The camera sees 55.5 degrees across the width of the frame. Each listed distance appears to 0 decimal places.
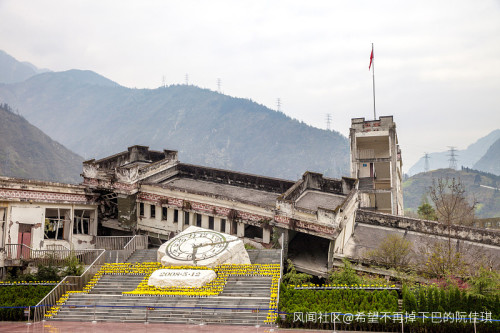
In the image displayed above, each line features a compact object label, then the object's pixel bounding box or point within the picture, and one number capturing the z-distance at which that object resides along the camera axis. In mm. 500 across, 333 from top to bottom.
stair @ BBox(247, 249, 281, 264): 30523
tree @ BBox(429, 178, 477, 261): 57900
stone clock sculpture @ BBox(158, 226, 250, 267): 28828
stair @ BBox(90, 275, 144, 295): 27578
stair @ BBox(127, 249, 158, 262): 31798
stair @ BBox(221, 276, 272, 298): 25844
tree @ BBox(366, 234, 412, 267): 32438
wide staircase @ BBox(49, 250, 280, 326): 23328
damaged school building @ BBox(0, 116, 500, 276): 34156
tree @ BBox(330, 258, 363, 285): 29578
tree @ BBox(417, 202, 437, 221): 62694
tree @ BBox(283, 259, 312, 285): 29672
